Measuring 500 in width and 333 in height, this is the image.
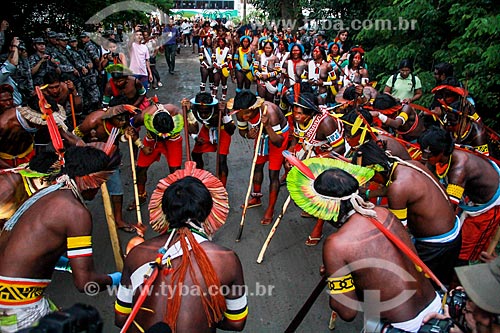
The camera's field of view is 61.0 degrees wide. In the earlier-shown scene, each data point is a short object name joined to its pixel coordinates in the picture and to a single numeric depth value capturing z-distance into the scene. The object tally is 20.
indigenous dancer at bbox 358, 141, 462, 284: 3.32
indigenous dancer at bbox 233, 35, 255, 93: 11.55
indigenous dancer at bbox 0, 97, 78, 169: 4.50
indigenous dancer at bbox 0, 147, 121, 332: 2.68
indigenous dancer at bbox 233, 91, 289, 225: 5.58
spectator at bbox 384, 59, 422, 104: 7.71
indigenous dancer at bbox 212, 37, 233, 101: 11.92
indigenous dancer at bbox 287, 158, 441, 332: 2.54
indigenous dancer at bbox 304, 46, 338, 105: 9.69
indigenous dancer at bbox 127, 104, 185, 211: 5.52
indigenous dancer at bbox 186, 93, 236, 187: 6.02
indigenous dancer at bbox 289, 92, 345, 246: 5.44
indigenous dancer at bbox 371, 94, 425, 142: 6.07
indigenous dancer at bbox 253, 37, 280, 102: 10.29
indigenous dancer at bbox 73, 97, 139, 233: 5.35
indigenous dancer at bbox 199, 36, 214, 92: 12.06
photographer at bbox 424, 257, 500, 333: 1.88
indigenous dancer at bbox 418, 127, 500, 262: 3.80
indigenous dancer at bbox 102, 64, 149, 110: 6.57
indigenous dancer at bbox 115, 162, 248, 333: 2.23
